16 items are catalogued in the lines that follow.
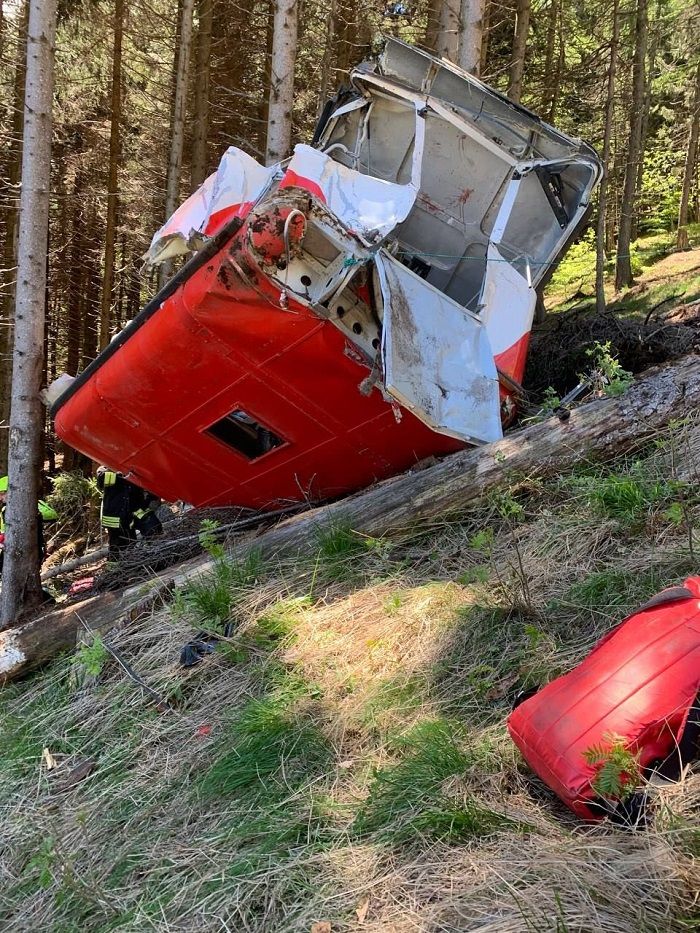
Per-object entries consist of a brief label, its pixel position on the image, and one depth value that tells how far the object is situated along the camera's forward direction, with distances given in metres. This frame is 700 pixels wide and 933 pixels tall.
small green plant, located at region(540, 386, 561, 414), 5.16
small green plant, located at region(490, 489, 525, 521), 4.25
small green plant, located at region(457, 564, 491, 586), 3.76
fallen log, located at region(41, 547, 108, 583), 9.18
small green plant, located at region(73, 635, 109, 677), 4.24
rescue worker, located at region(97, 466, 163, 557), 6.69
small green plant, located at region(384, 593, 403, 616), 3.86
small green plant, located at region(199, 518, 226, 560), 4.62
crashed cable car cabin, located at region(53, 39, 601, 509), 4.83
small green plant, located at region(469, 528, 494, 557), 3.88
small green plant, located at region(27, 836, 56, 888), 2.98
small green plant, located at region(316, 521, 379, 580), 4.46
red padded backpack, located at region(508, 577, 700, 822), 2.23
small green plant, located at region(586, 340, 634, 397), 4.76
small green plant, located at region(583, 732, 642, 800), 2.19
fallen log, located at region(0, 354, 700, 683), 4.57
